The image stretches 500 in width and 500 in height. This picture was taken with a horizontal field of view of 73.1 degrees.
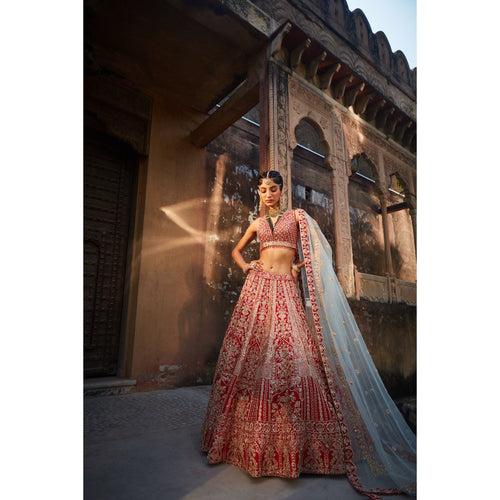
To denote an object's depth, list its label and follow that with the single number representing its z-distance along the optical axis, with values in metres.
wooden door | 4.16
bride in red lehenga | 1.82
